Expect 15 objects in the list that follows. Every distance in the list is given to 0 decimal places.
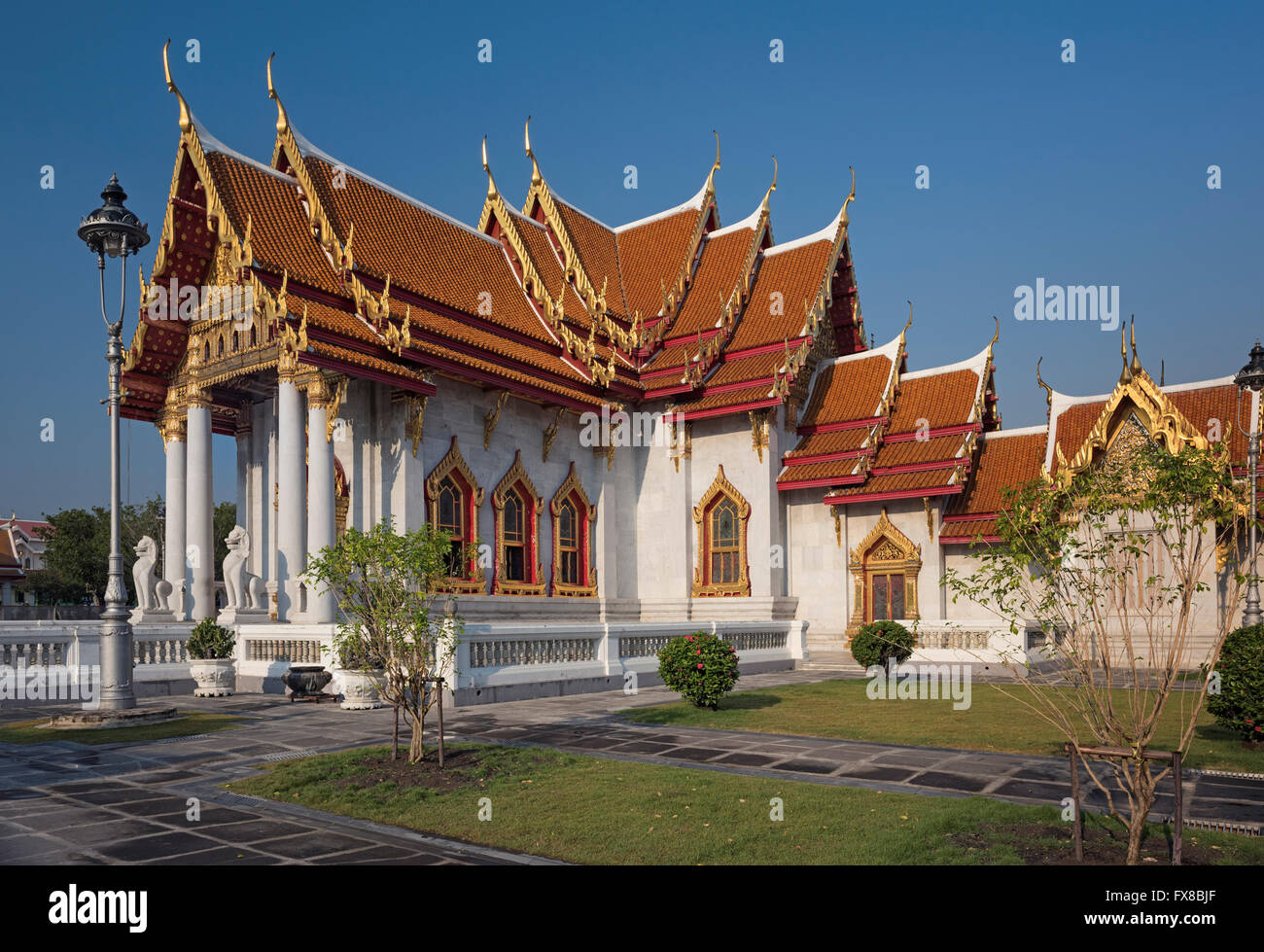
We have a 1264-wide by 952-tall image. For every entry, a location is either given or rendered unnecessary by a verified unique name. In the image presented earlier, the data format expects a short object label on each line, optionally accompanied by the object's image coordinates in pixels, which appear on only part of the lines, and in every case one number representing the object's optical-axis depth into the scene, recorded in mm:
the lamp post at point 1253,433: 17922
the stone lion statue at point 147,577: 18791
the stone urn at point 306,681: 15297
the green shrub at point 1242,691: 10188
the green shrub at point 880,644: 19062
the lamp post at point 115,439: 12859
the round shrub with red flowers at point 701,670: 13766
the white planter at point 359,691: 14336
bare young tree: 5836
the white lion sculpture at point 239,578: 18500
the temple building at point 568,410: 20141
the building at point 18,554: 56500
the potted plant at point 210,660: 16500
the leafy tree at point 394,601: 9148
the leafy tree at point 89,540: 55250
